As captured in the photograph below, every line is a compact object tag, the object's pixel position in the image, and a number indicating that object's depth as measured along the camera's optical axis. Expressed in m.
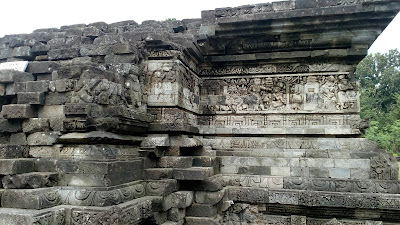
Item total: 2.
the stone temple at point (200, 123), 4.86
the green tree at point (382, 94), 26.82
